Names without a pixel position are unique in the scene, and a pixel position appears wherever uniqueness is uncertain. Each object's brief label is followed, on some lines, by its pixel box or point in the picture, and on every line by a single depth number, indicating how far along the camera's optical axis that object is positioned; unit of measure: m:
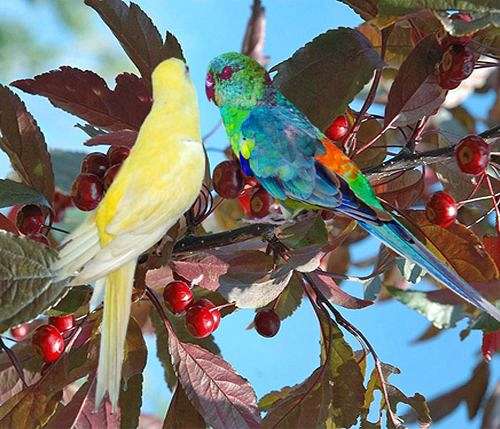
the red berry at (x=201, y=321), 2.40
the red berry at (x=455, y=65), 2.35
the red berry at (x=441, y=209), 2.38
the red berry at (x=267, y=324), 2.47
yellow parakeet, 2.13
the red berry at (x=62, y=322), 2.42
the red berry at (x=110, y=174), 2.28
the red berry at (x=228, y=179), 2.32
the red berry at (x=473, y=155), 2.33
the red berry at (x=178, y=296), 2.41
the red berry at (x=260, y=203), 2.33
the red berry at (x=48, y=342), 2.40
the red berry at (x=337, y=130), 2.41
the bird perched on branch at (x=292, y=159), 2.23
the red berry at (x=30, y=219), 2.39
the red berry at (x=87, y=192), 2.30
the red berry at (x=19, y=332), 2.74
